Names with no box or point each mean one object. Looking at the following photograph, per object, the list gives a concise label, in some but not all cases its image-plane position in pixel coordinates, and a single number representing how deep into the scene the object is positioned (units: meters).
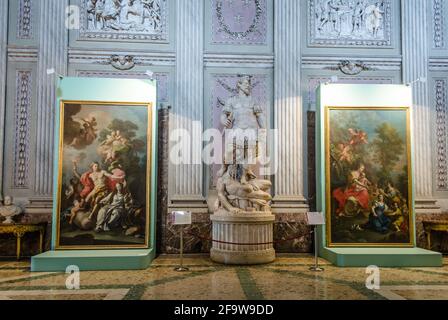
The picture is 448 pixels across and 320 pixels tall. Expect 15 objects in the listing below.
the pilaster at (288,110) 8.84
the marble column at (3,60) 8.64
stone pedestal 7.34
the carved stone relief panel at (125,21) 9.08
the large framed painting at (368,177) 8.08
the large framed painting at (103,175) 7.70
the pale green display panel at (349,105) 8.00
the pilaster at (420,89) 9.02
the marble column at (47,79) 8.59
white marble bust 8.28
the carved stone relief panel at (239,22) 9.24
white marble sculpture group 7.68
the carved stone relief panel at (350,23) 9.33
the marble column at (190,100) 8.73
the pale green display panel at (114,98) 7.52
